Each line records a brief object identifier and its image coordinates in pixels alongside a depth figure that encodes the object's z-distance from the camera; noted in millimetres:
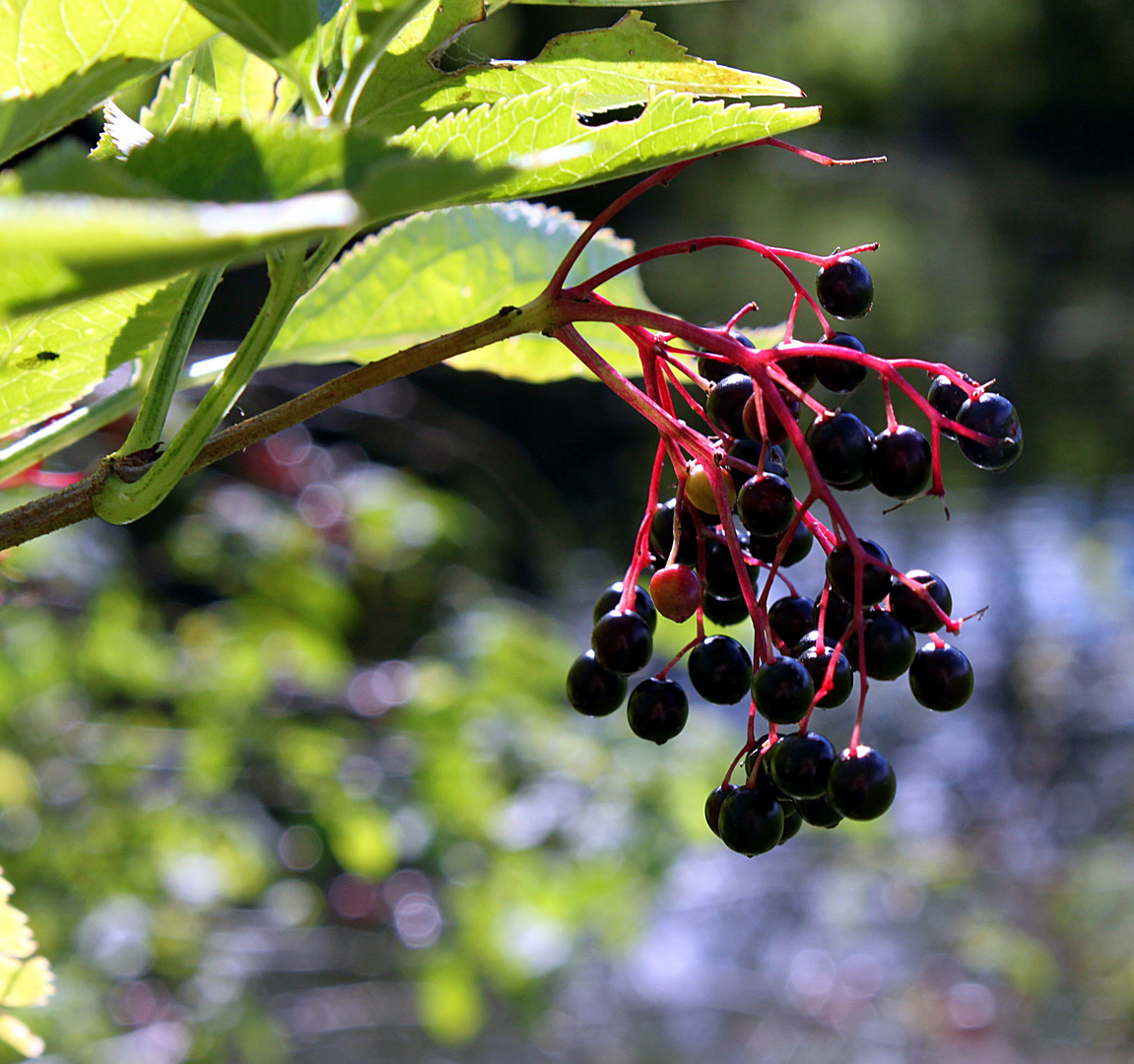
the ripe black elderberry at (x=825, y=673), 308
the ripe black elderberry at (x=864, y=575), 304
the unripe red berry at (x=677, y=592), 311
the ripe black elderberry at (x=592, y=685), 321
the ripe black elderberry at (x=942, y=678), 311
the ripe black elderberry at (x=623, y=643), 314
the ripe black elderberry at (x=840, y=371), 308
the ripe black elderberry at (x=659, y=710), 317
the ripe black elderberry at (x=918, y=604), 311
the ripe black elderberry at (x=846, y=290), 314
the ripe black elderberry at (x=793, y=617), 318
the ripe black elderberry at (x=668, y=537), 314
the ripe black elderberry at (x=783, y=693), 301
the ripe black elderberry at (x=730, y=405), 307
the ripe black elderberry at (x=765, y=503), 300
